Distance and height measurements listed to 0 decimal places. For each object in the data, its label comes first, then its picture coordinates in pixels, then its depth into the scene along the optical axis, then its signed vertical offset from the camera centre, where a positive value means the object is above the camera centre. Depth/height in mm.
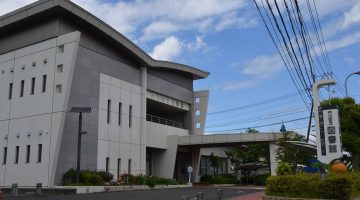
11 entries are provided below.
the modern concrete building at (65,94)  31031 +6018
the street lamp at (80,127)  28906 +2929
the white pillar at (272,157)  37106 +1308
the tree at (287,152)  29188 +1382
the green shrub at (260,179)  47569 -694
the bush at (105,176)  32169 -211
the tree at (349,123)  24953 +2776
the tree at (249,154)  54219 +2314
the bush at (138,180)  33944 -547
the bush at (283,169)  22703 +175
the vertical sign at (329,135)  18516 +1540
